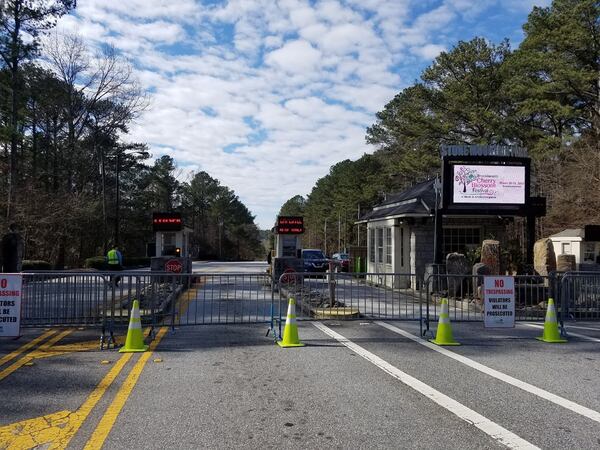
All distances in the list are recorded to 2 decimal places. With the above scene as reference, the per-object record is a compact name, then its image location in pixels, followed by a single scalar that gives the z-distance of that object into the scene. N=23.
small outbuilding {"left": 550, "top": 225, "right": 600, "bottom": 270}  25.05
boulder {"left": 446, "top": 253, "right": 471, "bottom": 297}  17.22
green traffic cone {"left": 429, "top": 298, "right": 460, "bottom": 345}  9.32
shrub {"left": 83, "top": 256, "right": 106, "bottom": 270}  38.62
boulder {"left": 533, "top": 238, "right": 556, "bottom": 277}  16.95
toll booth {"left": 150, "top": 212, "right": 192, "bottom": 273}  21.88
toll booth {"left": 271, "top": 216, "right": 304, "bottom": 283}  26.00
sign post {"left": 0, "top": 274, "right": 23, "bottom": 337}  9.02
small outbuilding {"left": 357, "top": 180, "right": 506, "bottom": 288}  21.56
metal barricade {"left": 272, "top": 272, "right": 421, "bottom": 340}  12.20
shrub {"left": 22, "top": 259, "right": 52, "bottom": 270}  28.81
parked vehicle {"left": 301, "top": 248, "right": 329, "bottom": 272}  30.52
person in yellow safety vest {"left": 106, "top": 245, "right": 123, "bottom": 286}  21.09
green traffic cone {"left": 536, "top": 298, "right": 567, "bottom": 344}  9.65
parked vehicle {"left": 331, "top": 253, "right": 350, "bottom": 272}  33.78
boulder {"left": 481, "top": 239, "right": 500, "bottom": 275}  15.95
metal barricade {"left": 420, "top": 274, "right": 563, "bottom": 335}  11.41
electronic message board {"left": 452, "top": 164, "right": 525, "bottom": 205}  17.69
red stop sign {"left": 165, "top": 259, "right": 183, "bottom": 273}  20.23
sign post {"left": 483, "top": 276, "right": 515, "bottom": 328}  10.03
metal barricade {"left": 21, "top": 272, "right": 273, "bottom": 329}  10.11
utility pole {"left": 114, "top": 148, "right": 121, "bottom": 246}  38.84
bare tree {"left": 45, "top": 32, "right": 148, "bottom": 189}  43.26
